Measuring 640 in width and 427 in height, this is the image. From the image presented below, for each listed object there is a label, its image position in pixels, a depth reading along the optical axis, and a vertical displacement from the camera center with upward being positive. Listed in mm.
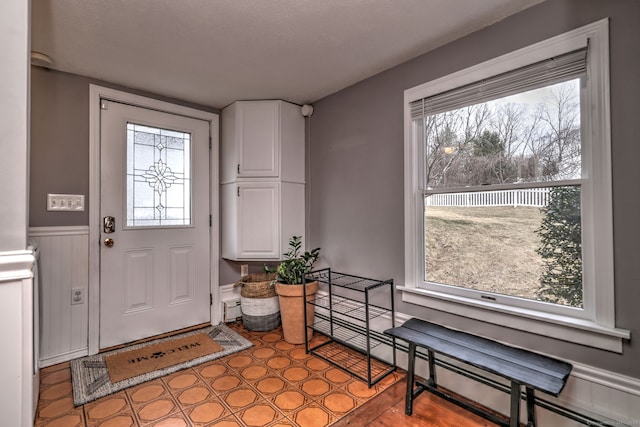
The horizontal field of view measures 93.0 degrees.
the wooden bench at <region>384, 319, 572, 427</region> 1284 -680
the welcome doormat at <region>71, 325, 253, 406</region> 1919 -1070
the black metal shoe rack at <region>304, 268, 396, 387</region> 2152 -901
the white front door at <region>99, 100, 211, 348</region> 2473 -54
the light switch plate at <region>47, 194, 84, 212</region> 2215 +111
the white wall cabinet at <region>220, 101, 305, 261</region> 2863 +352
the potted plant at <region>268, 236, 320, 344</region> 2525 -660
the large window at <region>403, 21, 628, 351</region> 1418 +135
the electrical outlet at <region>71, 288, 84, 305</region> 2312 -603
